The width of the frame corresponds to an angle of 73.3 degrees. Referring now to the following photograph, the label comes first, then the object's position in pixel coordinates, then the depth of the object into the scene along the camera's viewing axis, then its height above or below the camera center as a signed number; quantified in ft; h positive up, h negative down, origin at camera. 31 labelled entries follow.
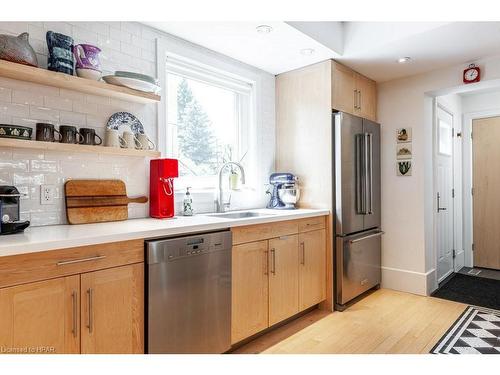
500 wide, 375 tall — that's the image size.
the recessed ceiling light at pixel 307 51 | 9.39 +3.89
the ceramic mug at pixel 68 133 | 6.35 +1.09
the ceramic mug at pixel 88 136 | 6.66 +1.08
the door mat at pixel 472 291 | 10.68 -3.64
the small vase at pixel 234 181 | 9.93 +0.23
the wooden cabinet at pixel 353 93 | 10.34 +3.15
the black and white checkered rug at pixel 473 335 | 7.50 -3.64
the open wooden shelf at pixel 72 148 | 5.59 +0.80
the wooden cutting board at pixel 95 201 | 6.65 -0.22
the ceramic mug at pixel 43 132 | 6.10 +1.07
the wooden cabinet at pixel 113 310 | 5.02 -1.90
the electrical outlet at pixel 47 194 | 6.38 -0.06
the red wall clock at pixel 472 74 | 10.05 +3.39
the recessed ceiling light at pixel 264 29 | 8.02 +3.87
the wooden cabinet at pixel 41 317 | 4.29 -1.71
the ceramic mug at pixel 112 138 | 7.03 +1.09
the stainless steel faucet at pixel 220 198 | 9.50 -0.26
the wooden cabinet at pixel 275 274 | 7.40 -2.13
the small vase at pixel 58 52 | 6.12 +2.54
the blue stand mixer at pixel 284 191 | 10.50 -0.08
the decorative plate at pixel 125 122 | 7.38 +1.53
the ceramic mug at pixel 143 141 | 7.59 +1.10
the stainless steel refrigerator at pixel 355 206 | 10.08 -0.58
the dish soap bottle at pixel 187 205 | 8.53 -0.40
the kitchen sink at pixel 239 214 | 9.16 -0.72
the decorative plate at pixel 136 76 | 6.91 +2.40
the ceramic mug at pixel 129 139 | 7.36 +1.12
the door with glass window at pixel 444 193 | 12.80 -0.24
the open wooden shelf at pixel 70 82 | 5.58 +2.02
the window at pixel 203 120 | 9.20 +2.08
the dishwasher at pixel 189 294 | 5.77 -1.94
